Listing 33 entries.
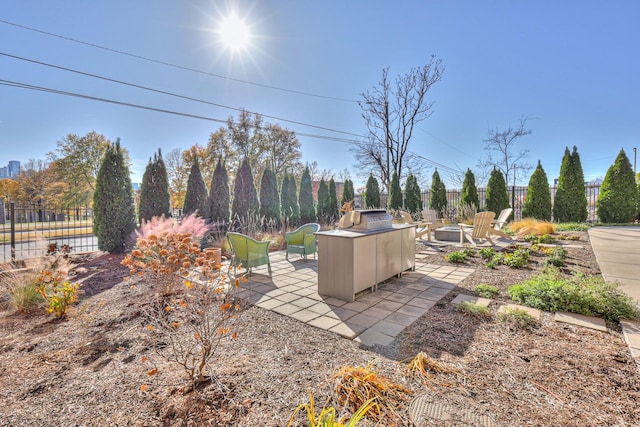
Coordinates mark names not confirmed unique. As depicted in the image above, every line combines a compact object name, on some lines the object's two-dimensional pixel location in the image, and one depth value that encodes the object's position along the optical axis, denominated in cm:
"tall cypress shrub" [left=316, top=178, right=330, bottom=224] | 1326
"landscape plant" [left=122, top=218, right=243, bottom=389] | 168
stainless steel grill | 349
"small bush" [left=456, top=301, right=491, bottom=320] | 266
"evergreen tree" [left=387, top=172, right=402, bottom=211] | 1341
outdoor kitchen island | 316
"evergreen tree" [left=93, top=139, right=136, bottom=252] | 653
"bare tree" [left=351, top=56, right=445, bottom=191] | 1365
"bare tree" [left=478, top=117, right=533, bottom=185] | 1424
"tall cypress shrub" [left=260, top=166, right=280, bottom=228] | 1002
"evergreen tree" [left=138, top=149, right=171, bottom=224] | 714
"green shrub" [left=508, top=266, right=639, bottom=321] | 256
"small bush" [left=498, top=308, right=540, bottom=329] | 244
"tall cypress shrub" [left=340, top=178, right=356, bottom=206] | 1438
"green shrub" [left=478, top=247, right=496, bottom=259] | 514
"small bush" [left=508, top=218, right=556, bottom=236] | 743
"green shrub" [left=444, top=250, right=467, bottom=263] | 503
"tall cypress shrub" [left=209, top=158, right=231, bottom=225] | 831
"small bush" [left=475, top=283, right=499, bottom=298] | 328
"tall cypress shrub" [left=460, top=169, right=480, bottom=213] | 1181
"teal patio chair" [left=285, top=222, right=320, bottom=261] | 523
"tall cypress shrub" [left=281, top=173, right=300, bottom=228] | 1125
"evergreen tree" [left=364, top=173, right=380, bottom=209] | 1395
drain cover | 133
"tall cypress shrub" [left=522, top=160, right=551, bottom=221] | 1074
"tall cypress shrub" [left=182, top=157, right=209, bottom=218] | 792
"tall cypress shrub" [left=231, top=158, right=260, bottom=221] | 902
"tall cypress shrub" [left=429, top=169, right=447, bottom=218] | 1273
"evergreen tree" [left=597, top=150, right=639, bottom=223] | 977
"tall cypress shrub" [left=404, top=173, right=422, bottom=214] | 1336
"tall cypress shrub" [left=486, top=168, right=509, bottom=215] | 1150
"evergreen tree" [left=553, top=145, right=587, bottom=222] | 1044
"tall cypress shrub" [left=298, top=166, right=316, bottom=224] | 1183
